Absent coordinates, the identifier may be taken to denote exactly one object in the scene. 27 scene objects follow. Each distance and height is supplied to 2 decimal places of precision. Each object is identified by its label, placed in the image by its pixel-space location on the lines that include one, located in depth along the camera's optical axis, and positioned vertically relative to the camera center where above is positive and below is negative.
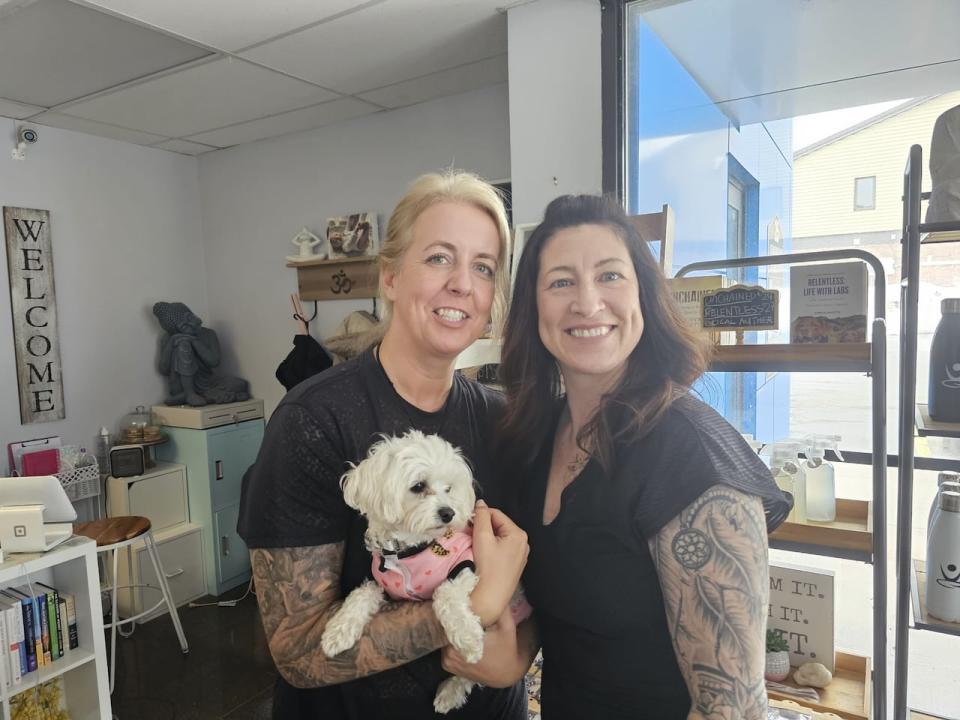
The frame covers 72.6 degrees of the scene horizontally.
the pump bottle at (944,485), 1.56 -0.43
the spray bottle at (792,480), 1.63 -0.42
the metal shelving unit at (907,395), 1.46 -0.20
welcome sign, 3.49 +0.10
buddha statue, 4.07 -0.20
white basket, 3.58 -0.84
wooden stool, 2.96 -0.95
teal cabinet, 3.95 -0.95
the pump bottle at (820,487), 1.62 -0.44
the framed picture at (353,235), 3.64 +0.50
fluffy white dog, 0.96 -0.33
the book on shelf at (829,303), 1.53 +0.02
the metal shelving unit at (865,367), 1.46 -0.14
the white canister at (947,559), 1.53 -0.60
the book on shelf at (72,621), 2.51 -1.11
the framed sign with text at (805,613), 1.74 -0.81
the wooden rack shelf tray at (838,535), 1.53 -0.54
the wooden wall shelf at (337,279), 3.62 +0.26
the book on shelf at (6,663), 2.30 -1.16
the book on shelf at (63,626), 2.49 -1.12
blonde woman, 0.98 -0.22
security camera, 3.48 +1.06
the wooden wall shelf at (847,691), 1.65 -0.99
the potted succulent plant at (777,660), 1.73 -0.92
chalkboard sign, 1.64 +0.01
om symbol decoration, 3.71 +0.23
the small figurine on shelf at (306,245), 3.83 +0.47
